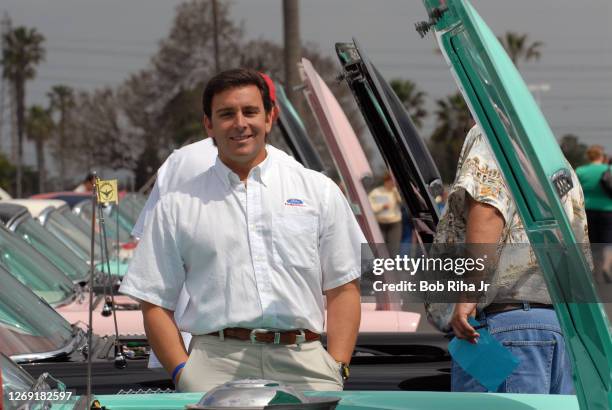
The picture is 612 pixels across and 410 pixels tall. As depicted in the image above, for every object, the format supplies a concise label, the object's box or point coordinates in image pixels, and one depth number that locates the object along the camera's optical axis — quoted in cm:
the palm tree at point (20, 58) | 8152
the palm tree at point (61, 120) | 6366
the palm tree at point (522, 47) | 7831
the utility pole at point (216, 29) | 3981
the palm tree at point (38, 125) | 9681
